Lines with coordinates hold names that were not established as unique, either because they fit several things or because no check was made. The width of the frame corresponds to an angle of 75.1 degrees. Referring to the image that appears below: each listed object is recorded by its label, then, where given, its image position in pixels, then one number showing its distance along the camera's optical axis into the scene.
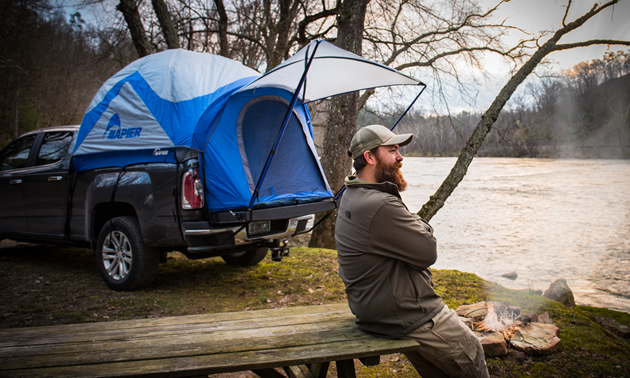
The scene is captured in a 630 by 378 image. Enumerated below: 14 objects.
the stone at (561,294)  4.93
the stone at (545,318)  3.78
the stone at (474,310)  3.76
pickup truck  4.22
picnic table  1.95
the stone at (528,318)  3.68
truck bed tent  4.38
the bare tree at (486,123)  6.04
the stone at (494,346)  3.24
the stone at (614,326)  4.19
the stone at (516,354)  3.23
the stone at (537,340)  3.27
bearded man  2.18
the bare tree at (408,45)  7.47
